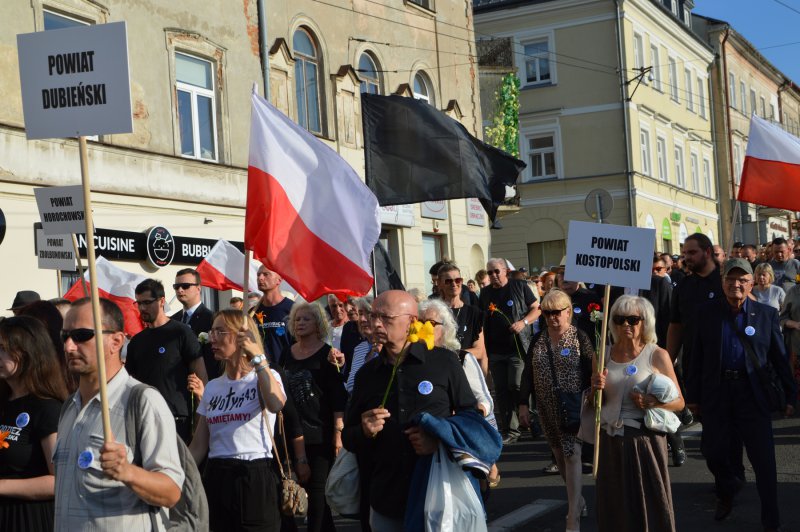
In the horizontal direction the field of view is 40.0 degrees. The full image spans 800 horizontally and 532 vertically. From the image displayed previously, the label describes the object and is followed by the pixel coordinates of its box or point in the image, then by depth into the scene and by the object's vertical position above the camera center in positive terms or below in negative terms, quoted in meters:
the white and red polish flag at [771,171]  12.79 +0.84
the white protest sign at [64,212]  9.05 +0.62
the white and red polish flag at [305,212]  7.16 +0.39
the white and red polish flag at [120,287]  10.68 -0.04
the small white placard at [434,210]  25.47 +1.26
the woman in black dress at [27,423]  4.61 -0.57
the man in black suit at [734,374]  7.79 -0.93
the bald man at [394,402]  5.34 -0.68
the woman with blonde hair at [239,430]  5.89 -0.85
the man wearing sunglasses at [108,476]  4.03 -0.68
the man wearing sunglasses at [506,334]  12.24 -0.84
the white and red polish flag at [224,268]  11.85 +0.09
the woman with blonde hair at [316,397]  7.30 -0.85
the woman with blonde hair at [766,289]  13.38 -0.55
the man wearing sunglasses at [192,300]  9.59 -0.19
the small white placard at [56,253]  10.66 +0.32
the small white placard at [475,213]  27.70 +1.23
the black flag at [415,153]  9.36 +0.96
